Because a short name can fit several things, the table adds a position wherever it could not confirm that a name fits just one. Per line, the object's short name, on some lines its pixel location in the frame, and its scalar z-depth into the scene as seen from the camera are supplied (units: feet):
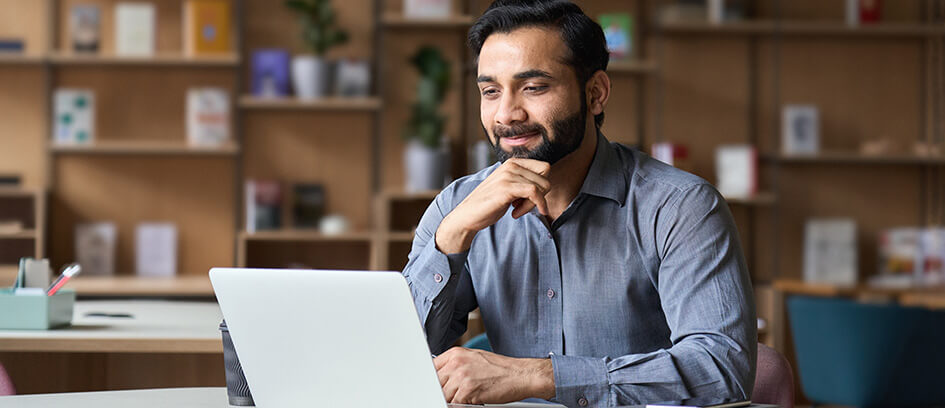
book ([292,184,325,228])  15.96
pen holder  7.43
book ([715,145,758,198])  16.31
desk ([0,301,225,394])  7.10
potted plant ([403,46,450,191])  15.34
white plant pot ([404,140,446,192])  15.31
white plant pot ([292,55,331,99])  15.37
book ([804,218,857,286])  16.65
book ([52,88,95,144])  15.43
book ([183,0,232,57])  15.49
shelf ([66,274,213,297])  13.24
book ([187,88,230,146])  15.49
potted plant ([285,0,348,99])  15.34
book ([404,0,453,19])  15.88
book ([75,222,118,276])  15.70
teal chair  11.80
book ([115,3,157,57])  15.48
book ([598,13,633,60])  16.15
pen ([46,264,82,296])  7.45
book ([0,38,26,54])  15.38
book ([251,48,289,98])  15.61
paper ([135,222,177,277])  15.81
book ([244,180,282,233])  15.53
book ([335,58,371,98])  15.69
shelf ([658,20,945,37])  16.47
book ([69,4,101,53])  15.48
